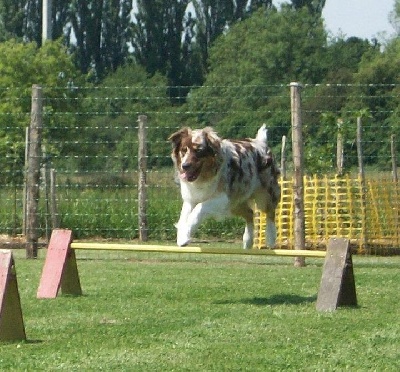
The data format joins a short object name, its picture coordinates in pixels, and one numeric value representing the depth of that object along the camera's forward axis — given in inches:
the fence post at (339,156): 745.0
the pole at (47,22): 1280.8
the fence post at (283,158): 770.6
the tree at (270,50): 2329.0
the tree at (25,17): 2506.2
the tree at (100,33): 2610.7
